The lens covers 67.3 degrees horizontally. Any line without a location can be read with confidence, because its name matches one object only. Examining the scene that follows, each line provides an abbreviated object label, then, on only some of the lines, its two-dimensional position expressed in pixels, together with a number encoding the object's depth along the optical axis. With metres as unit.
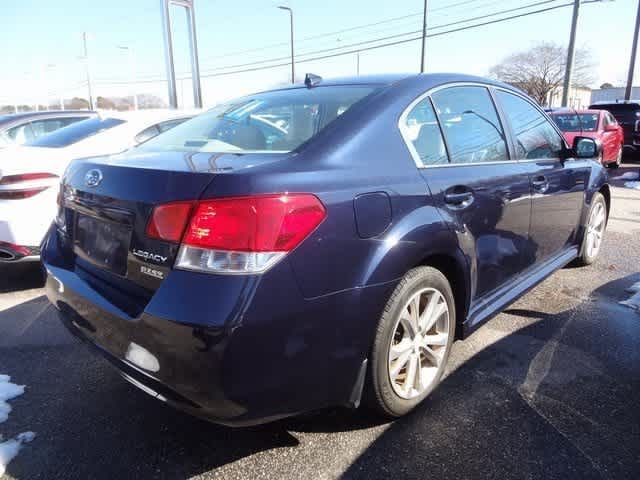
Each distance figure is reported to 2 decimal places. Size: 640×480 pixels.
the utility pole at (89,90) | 38.34
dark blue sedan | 1.57
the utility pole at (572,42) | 17.88
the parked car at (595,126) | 10.67
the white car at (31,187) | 3.61
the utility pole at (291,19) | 27.81
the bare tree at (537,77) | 45.19
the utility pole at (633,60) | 23.20
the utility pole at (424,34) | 21.52
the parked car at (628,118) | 13.21
